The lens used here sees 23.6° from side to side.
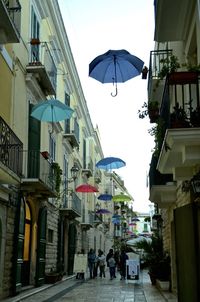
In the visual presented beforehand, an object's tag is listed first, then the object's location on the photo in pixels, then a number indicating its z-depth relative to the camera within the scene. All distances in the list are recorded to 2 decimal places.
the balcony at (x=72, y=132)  25.80
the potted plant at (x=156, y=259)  18.14
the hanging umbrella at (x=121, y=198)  38.62
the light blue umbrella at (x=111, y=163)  28.94
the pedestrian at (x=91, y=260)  26.05
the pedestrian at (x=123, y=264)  25.93
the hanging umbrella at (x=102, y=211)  37.56
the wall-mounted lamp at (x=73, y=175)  25.19
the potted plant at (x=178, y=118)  8.55
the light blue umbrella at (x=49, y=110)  16.05
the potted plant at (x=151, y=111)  12.39
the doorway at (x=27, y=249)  17.77
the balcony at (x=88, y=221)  34.24
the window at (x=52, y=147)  21.66
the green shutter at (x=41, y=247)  18.16
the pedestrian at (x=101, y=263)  26.47
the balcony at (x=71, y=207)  24.95
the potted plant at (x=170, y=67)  10.67
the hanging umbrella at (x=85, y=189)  26.96
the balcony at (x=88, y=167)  35.66
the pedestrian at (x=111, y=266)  25.44
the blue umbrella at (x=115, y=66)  12.94
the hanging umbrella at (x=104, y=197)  37.09
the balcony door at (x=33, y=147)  16.77
